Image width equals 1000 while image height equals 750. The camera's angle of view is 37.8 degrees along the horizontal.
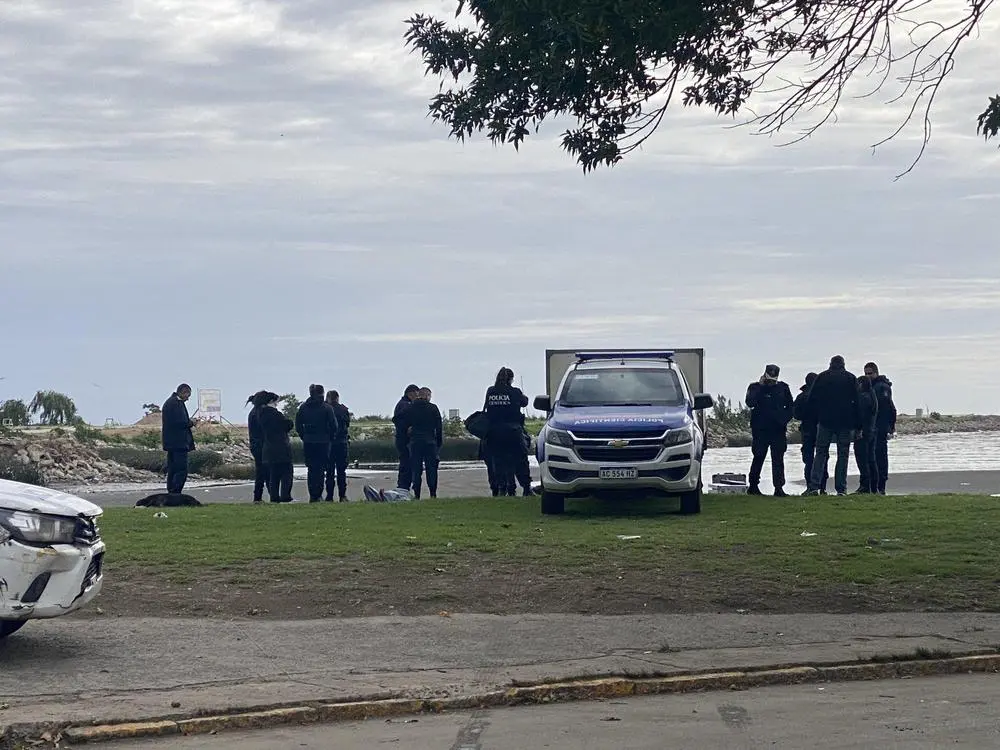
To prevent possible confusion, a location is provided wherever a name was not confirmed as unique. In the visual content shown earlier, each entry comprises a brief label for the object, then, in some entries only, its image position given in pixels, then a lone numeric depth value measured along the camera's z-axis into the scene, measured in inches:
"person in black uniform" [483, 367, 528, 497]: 878.4
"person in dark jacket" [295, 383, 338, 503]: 906.7
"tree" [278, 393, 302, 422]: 2300.7
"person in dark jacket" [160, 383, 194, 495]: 883.4
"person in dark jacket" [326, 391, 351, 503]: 964.0
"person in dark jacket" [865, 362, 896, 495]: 904.3
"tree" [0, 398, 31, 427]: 2311.0
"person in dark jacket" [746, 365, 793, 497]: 869.2
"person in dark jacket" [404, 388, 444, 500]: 901.2
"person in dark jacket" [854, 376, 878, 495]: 876.6
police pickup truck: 737.6
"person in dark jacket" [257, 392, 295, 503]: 891.4
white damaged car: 346.4
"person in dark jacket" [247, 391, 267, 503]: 913.5
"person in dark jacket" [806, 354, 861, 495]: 866.8
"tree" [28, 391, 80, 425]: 2630.4
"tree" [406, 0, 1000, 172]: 455.8
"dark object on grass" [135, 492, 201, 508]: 882.1
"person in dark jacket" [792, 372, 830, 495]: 887.7
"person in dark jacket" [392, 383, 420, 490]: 923.4
